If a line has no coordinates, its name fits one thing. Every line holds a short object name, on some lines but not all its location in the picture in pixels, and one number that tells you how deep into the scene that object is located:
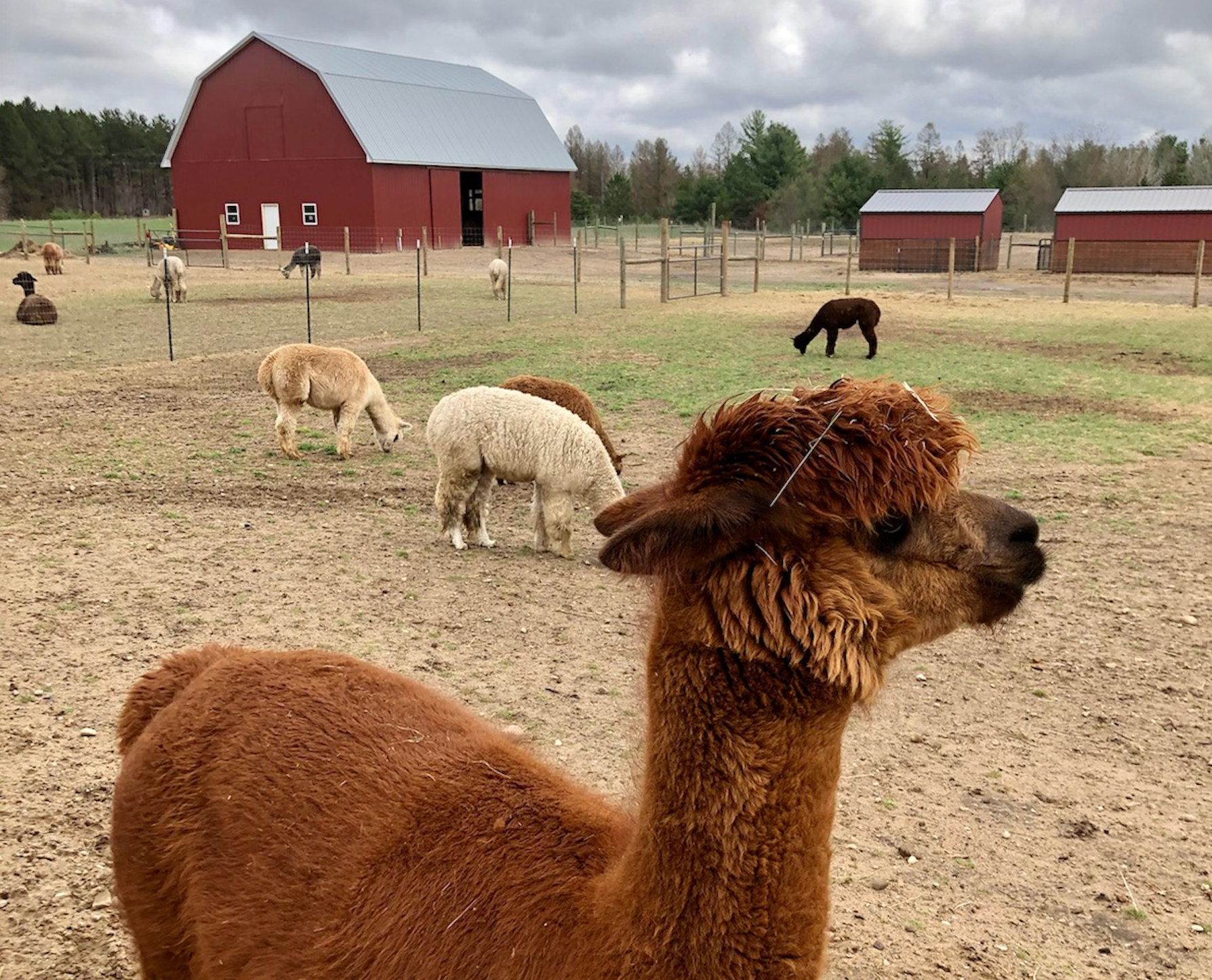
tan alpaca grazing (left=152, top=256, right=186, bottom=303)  26.22
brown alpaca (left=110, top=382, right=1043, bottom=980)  1.63
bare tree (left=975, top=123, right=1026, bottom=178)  77.84
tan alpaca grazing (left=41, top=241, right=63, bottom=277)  33.12
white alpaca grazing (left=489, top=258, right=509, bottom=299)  29.23
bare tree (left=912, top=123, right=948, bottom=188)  71.56
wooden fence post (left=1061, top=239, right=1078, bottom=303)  27.17
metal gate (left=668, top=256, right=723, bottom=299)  29.89
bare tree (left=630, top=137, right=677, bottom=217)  87.31
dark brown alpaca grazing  18.19
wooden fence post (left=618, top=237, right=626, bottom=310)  25.41
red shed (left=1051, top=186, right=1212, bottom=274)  38.31
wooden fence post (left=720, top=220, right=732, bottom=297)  28.14
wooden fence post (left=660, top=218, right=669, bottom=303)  26.77
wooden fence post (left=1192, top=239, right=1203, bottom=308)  25.70
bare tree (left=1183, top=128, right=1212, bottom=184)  74.19
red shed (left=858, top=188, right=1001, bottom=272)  42.91
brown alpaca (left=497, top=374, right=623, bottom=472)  8.73
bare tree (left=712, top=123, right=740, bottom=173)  104.40
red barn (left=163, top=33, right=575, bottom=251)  44.38
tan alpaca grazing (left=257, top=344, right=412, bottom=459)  9.88
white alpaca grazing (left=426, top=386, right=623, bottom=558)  7.46
